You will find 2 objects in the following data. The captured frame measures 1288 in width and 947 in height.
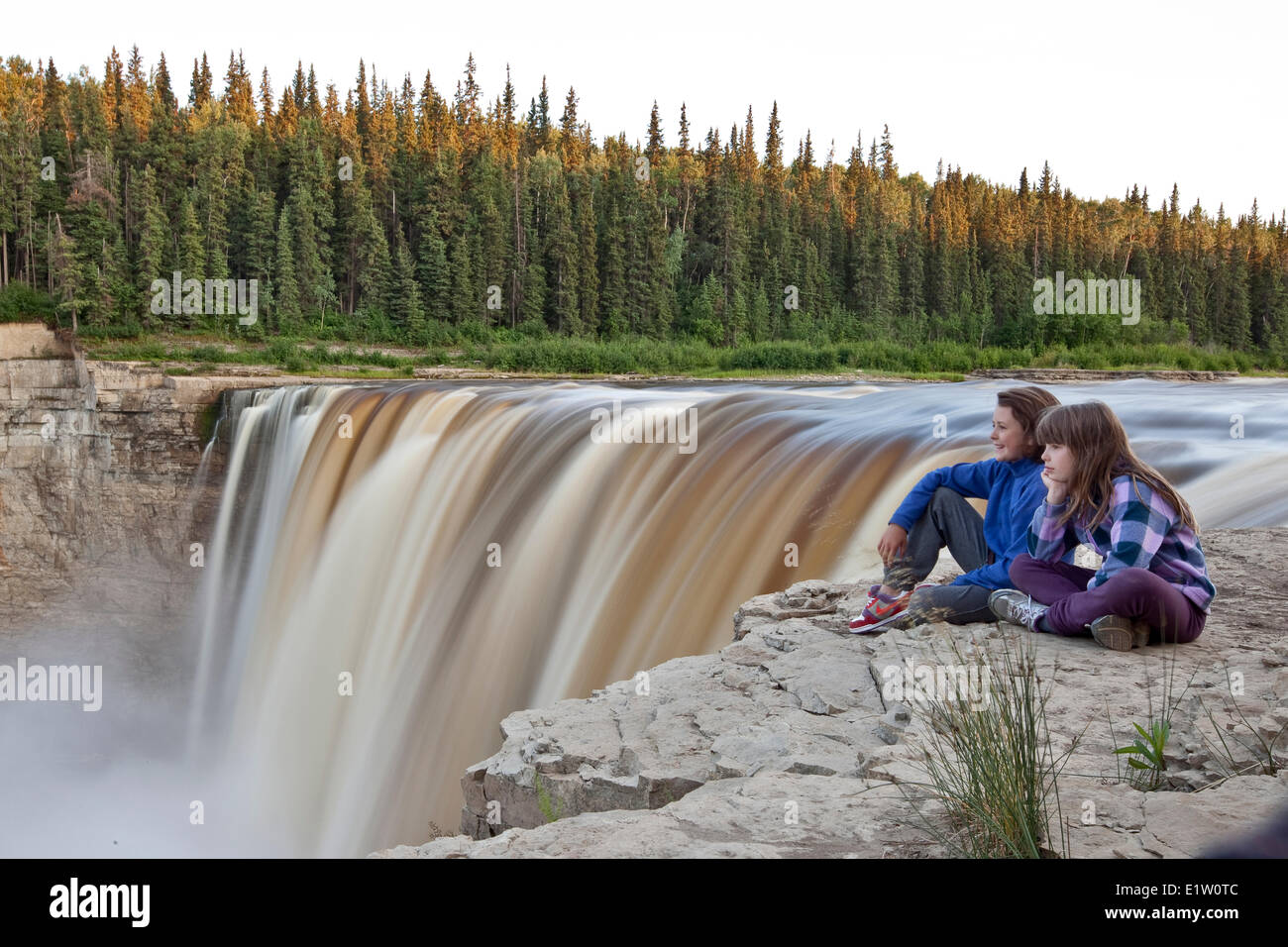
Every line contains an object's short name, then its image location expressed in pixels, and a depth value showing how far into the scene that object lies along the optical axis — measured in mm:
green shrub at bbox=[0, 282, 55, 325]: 37281
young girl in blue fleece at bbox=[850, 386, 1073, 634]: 4867
